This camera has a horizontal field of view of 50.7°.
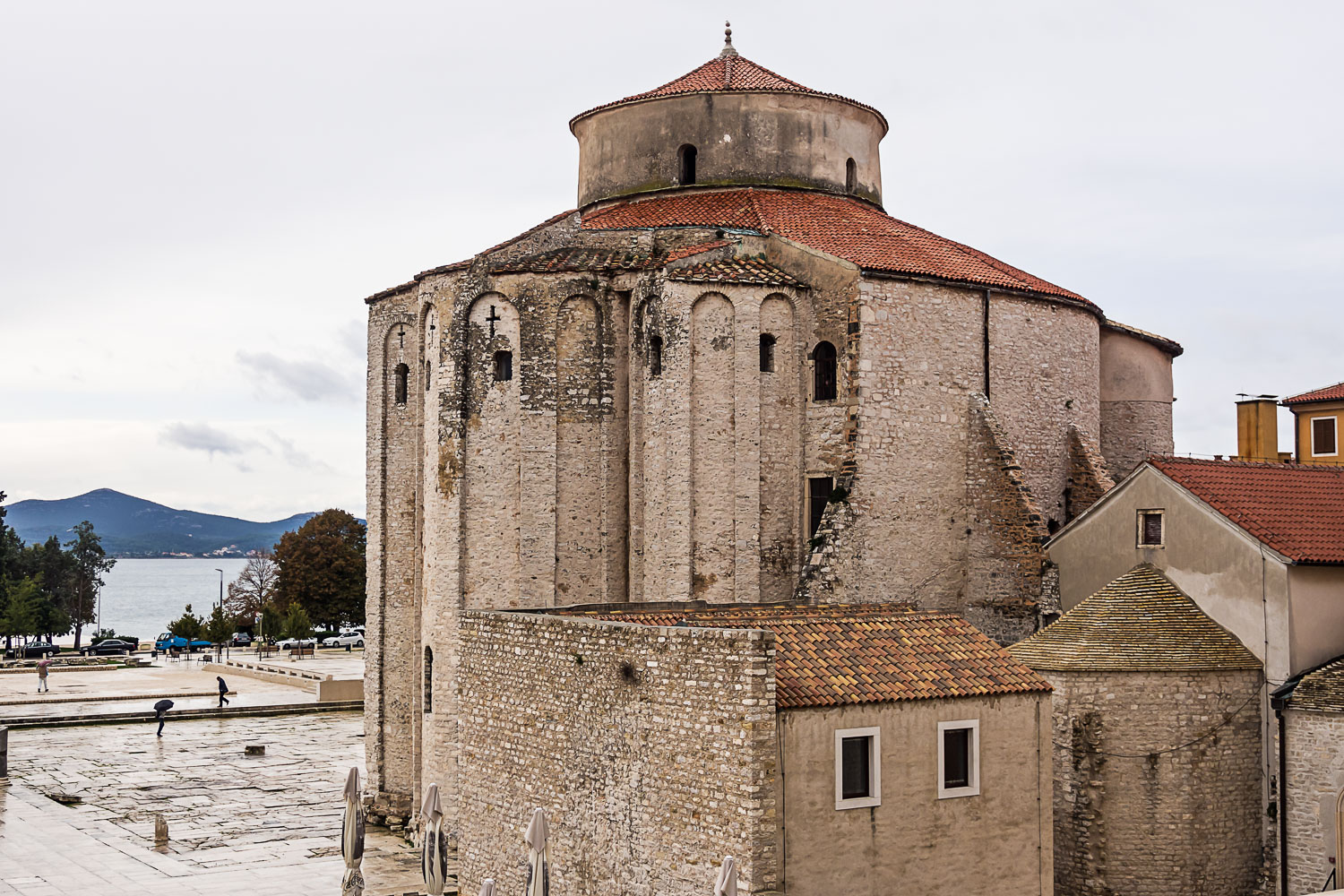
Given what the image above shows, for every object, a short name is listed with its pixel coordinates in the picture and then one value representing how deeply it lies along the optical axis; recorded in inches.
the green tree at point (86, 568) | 3801.7
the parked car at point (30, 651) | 2819.9
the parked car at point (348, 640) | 3275.3
